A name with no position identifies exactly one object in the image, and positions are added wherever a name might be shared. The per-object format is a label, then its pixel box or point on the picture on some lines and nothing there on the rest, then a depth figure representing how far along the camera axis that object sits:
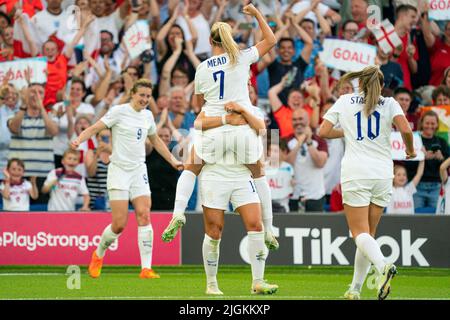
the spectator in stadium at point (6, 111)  18.78
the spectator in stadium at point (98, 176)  18.59
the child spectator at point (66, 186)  18.34
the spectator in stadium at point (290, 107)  18.80
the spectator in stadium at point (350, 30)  19.14
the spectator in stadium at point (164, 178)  18.44
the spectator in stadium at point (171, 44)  19.28
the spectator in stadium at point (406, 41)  19.19
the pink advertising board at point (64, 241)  17.81
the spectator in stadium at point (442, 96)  18.42
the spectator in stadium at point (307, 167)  18.30
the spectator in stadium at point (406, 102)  18.56
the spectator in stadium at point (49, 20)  19.52
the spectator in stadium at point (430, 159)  18.22
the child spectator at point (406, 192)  18.19
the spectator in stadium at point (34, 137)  18.70
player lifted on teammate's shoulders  11.12
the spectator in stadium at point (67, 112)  18.98
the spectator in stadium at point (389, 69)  19.17
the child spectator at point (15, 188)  18.33
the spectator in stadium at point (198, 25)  19.52
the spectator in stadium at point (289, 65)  19.17
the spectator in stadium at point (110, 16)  19.69
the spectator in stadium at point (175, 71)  19.20
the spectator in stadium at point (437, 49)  19.25
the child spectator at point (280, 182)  18.17
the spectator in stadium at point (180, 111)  18.80
